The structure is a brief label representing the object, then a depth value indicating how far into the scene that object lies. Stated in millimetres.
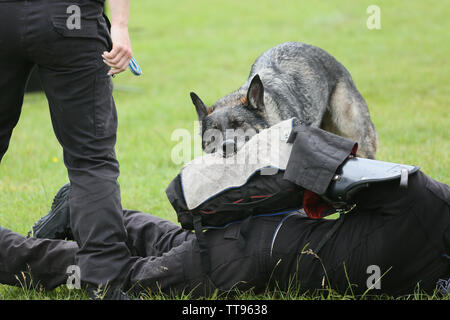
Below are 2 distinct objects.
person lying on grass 5328
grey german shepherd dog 8844
